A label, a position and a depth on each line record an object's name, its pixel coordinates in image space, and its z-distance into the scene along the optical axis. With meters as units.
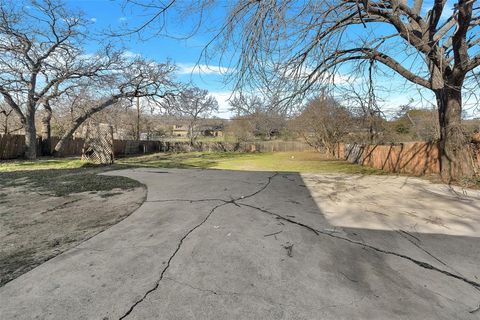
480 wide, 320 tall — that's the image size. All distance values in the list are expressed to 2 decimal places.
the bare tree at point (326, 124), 18.77
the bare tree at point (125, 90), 17.31
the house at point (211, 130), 48.87
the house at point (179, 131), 58.77
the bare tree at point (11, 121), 20.84
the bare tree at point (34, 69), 13.47
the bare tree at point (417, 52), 4.06
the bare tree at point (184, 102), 20.09
